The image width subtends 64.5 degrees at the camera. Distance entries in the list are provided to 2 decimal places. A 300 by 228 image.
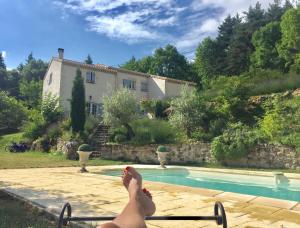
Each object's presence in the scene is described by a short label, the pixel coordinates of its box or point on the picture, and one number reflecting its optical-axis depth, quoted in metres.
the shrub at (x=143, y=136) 13.59
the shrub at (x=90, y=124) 16.41
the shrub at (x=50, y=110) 17.78
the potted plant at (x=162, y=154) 10.56
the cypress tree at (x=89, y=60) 52.80
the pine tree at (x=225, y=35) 31.34
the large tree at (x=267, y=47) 25.76
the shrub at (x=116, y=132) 14.76
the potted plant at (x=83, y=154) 9.24
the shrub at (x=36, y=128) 17.37
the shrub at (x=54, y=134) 15.98
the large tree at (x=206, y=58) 31.36
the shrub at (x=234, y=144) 10.79
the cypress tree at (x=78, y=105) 15.57
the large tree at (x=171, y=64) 35.50
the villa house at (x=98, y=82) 20.38
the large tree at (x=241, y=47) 28.32
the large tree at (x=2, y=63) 53.47
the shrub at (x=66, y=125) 16.31
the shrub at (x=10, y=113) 22.74
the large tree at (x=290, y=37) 21.15
